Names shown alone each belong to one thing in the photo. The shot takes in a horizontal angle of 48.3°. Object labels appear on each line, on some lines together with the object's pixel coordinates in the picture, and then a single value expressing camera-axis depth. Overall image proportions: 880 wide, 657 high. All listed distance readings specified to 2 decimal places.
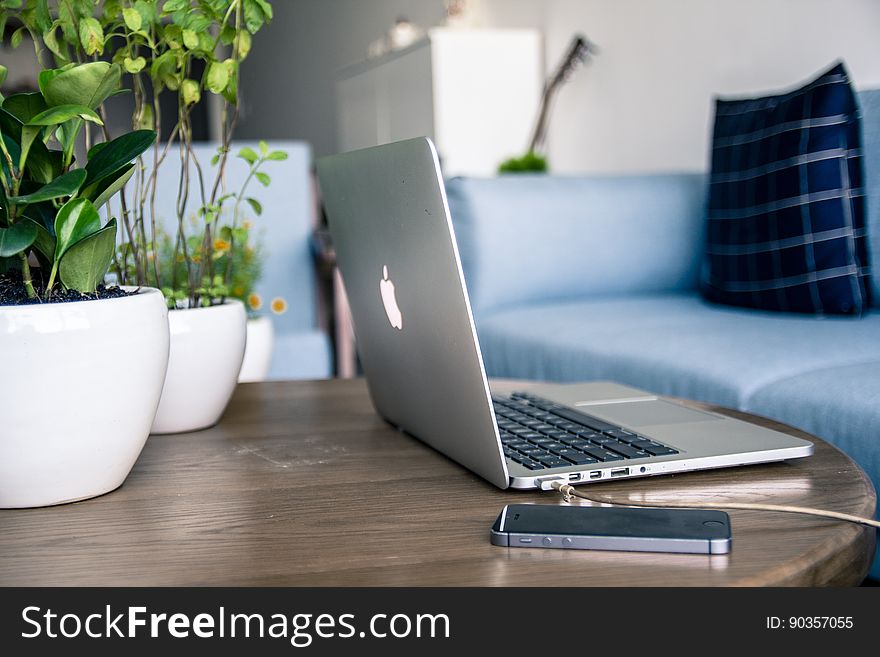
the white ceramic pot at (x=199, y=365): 0.95
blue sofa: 1.32
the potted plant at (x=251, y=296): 1.83
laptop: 0.70
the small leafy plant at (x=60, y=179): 0.66
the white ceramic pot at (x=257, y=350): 1.82
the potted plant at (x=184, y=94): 0.84
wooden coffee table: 0.56
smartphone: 0.58
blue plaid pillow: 1.79
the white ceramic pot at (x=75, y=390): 0.66
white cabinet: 4.12
